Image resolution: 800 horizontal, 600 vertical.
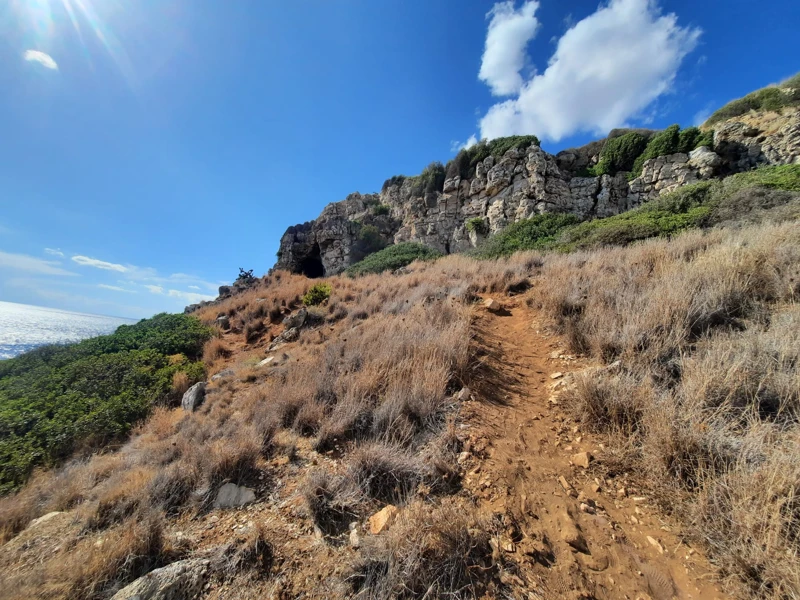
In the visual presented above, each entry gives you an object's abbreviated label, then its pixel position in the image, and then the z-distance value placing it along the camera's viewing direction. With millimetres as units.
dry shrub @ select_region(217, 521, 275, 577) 1863
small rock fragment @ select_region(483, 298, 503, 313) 5864
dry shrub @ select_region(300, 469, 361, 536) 2111
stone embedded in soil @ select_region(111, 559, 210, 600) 1698
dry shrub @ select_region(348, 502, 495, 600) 1551
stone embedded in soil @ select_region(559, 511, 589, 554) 1786
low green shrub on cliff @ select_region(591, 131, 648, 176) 17516
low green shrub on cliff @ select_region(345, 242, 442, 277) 16500
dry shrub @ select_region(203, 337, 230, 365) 7582
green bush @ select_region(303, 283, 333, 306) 9508
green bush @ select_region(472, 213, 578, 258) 13062
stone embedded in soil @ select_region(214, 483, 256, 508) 2438
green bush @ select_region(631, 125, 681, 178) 16031
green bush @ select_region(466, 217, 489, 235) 19969
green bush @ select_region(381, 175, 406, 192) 29939
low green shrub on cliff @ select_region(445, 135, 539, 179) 19172
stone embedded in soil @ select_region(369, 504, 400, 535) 1966
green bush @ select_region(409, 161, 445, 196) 24422
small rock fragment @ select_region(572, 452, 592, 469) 2314
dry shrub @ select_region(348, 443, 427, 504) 2262
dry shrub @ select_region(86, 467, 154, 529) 2334
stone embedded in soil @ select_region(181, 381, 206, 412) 4824
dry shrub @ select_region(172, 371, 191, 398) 5916
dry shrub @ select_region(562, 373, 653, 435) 2418
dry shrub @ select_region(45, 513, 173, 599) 1748
